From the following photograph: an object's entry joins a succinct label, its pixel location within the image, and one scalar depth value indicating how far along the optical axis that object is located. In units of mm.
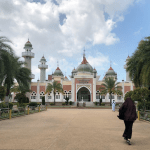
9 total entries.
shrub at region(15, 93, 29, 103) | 25531
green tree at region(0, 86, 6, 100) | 15812
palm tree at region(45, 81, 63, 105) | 42594
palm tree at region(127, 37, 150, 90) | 15219
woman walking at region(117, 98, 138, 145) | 5770
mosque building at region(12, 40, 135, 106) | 45469
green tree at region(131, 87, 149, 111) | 14203
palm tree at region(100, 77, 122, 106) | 39688
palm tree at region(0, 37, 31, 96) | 12441
